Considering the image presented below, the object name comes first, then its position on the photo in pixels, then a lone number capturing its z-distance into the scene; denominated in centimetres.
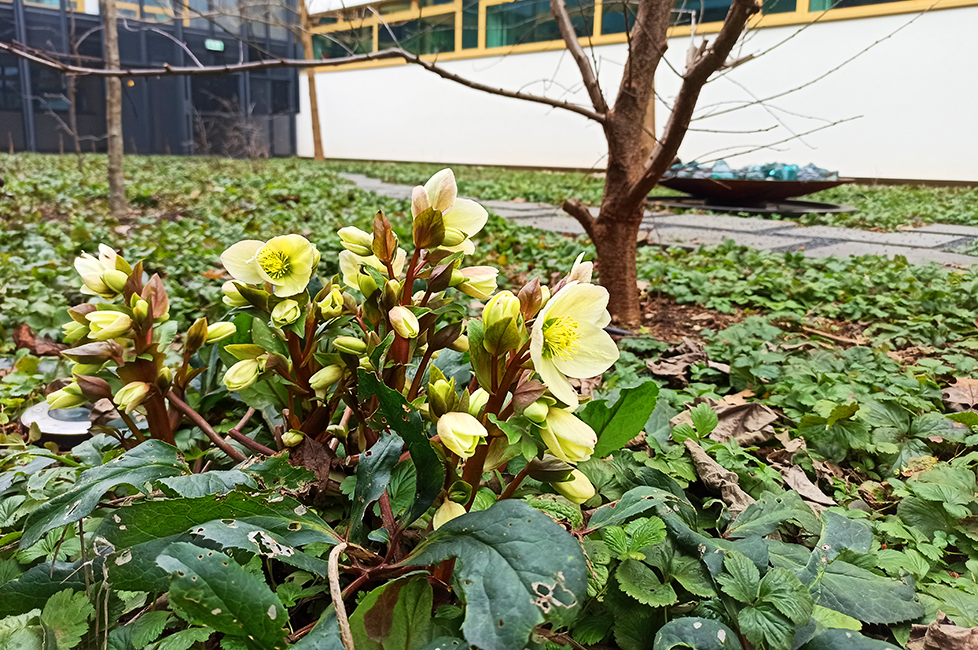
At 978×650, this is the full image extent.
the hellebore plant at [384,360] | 61
